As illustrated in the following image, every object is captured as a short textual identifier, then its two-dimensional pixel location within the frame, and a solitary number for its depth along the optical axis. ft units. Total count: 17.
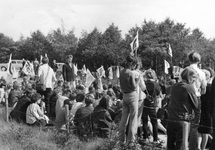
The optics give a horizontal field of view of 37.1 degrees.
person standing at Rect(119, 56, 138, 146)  21.01
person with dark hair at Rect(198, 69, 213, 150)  19.58
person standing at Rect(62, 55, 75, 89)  38.52
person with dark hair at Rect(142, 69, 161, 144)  23.99
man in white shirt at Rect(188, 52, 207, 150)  19.19
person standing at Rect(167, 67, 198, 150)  16.71
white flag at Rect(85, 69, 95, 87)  45.88
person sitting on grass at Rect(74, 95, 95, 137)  24.71
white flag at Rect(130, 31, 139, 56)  43.19
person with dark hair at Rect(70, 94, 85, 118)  28.14
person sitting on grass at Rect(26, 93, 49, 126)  28.68
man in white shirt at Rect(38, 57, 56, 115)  34.42
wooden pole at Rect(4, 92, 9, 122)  31.20
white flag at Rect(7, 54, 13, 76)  55.26
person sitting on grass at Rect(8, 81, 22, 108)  38.25
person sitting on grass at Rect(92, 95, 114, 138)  24.29
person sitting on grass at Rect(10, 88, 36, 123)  30.32
